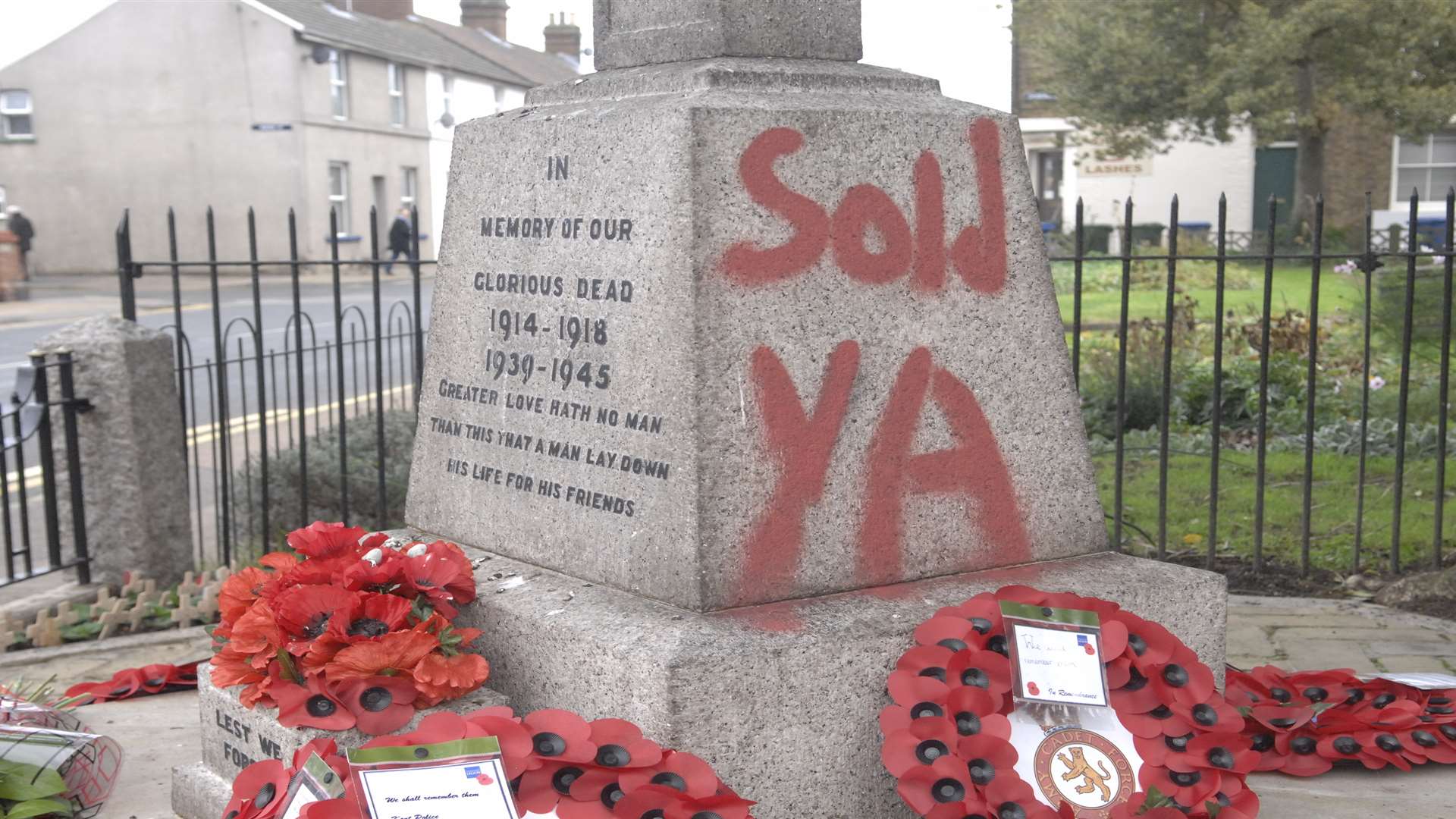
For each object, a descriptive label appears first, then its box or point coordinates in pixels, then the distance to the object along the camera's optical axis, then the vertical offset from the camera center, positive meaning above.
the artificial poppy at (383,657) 2.71 -0.80
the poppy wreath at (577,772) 2.35 -0.91
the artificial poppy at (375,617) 2.81 -0.75
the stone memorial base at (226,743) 2.83 -1.05
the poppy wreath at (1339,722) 3.30 -1.18
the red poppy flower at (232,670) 2.85 -0.87
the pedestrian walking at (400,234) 32.12 -0.01
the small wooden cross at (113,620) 5.18 -1.39
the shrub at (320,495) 6.41 -1.17
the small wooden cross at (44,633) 5.04 -1.39
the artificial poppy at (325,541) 3.09 -0.67
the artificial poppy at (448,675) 2.74 -0.85
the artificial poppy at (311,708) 2.68 -0.89
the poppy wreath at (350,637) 2.72 -0.79
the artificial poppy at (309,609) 2.82 -0.74
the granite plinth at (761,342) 2.90 -0.24
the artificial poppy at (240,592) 3.04 -0.76
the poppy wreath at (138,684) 4.14 -1.32
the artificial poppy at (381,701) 2.69 -0.88
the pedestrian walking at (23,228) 29.43 +0.18
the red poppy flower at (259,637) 2.82 -0.79
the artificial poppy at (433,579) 2.97 -0.72
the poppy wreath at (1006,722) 2.64 -0.96
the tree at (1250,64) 19.23 +2.31
